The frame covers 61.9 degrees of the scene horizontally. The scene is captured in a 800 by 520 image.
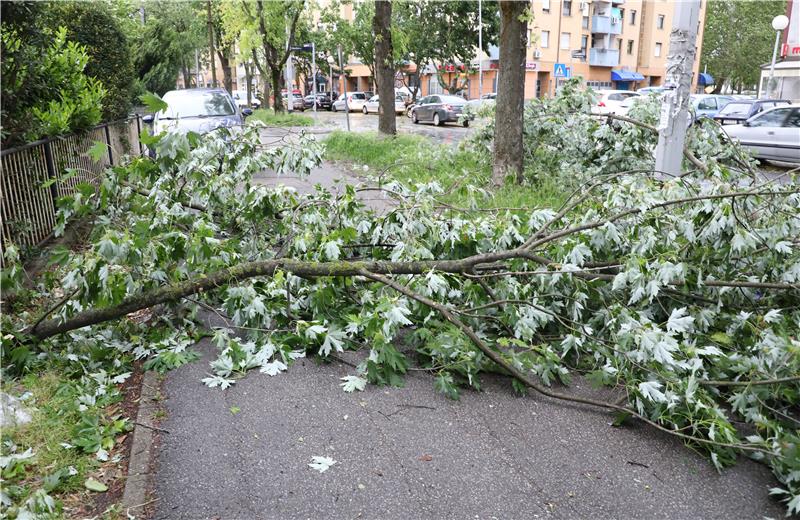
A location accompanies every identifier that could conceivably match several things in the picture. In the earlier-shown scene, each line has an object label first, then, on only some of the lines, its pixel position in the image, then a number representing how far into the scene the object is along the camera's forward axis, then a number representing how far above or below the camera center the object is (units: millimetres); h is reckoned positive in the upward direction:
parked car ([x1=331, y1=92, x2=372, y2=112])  48281 -2731
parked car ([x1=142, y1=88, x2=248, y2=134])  13969 -939
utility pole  7035 -377
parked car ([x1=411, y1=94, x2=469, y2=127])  33531 -2338
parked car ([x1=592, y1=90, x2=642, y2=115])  25919 -1555
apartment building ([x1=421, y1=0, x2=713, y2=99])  53481 +1141
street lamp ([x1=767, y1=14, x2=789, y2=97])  27650 +1382
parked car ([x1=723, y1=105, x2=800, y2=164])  15969 -1830
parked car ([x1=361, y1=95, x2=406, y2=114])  47062 -2947
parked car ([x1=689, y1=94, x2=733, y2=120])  28281 -1881
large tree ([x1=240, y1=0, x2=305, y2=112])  32781 +1854
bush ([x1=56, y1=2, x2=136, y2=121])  11703 +362
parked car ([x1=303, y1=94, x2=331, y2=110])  54562 -3059
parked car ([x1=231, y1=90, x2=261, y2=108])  59775 -3280
